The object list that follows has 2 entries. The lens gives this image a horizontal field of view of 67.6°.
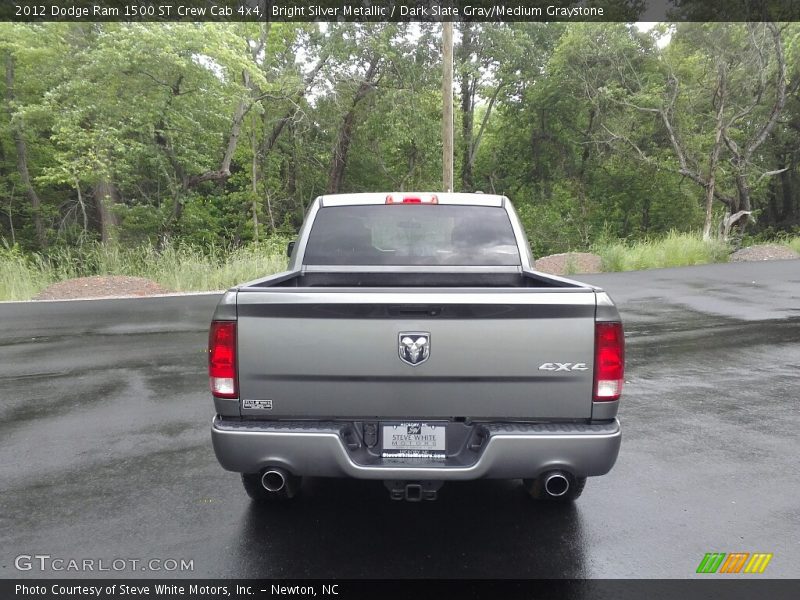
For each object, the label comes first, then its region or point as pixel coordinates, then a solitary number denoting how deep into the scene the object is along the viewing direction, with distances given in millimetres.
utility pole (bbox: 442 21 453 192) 16266
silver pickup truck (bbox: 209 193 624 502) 2906
